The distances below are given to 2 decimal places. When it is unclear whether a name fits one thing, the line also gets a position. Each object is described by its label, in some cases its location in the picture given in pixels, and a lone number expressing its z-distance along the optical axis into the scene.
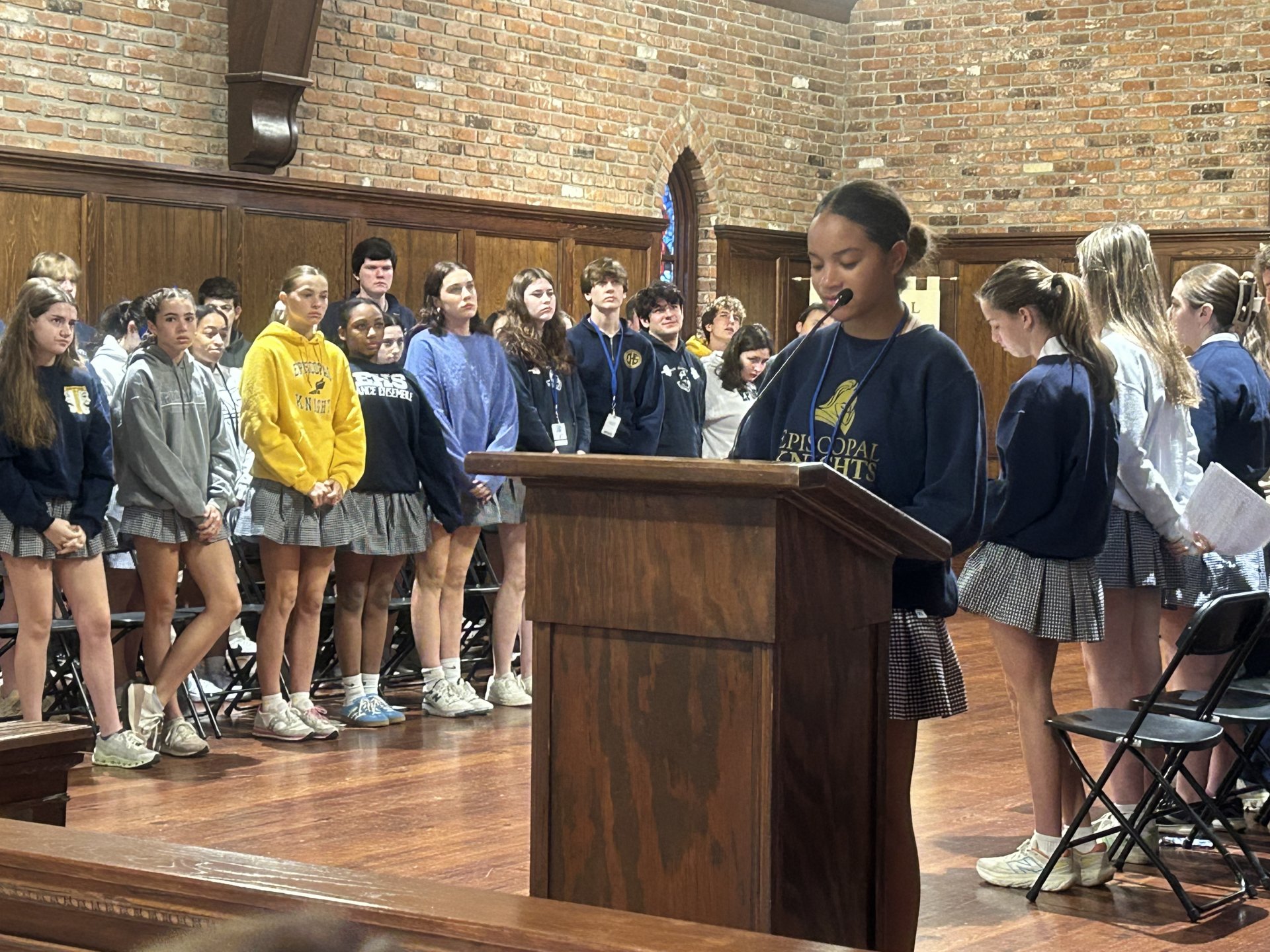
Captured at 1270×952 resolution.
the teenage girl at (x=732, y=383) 8.21
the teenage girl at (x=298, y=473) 6.00
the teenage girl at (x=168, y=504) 5.71
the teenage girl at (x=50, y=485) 5.38
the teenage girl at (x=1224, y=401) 5.09
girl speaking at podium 2.67
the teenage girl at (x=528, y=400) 6.96
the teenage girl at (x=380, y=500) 6.40
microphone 2.70
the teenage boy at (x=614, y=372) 7.54
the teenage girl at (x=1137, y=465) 4.58
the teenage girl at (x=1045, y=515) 4.18
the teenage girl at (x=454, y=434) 6.73
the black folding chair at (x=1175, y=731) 4.11
